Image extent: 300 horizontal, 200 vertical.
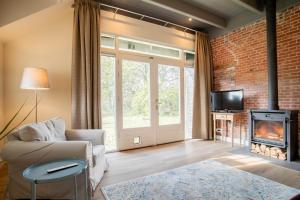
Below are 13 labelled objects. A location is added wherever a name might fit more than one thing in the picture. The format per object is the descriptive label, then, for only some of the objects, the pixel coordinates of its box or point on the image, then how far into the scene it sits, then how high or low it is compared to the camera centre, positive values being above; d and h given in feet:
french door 13.11 -0.07
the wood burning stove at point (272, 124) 10.28 -1.50
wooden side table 13.83 -1.52
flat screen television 13.48 -0.13
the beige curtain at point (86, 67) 10.64 +1.99
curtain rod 11.99 +6.18
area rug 6.70 -3.51
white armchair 6.31 -1.91
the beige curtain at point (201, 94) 15.92 +0.49
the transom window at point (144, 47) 12.63 +4.07
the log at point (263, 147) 11.18 -2.99
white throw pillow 6.70 -1.20
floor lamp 8.98 +1.10
